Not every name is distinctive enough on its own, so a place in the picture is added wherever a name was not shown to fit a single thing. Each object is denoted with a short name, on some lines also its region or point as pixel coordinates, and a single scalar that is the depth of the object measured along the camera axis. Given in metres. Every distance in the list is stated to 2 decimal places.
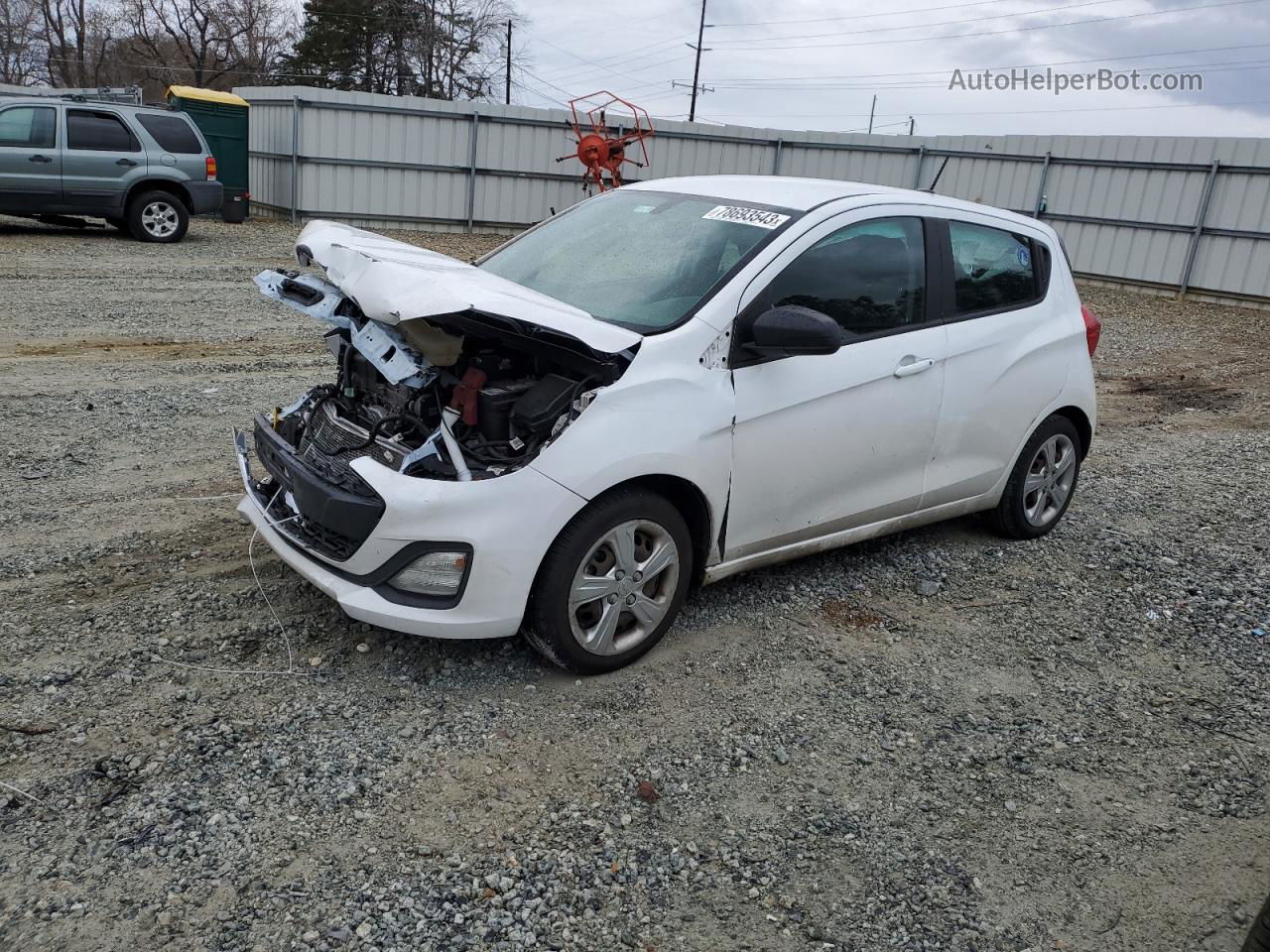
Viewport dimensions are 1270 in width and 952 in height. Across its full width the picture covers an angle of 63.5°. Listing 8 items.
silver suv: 13.20
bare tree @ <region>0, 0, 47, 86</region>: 44.69
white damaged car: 3.42
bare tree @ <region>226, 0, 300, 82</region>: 47.44
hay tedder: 18.22
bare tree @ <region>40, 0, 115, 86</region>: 45.97
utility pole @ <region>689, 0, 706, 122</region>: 47.44
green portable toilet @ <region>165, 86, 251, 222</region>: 17.70
